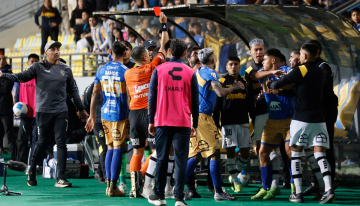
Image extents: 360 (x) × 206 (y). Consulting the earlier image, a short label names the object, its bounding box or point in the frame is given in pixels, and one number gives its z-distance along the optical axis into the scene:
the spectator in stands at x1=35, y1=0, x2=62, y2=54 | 39.22
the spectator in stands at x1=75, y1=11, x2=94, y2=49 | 38.53
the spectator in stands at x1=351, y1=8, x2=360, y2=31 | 21.98
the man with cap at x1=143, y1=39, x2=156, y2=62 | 17.06
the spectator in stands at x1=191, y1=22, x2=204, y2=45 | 20.36
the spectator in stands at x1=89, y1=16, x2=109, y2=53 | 33.69
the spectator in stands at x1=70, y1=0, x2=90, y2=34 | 40.72
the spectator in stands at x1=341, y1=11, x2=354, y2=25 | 23.45
